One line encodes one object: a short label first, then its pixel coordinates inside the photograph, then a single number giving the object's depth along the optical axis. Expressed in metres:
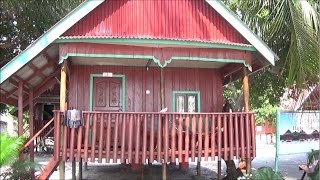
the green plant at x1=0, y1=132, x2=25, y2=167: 6.32
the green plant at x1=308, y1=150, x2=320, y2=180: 8.07
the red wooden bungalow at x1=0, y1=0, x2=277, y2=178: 7.57
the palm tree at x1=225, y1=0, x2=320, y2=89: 7.97
